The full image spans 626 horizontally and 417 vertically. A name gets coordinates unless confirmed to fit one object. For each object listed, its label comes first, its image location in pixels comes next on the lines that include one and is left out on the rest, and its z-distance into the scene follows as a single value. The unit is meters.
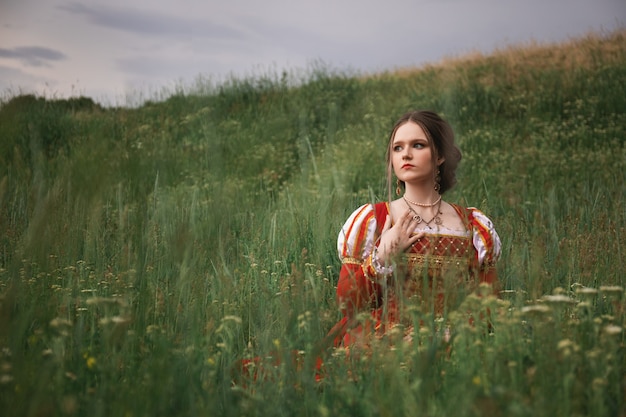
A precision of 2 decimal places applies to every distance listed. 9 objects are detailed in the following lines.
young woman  3.17
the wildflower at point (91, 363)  2.07
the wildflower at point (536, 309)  2.08
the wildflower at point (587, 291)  2.11
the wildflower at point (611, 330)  1.93
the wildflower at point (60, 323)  2.04
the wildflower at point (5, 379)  1.81
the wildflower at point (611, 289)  2.13
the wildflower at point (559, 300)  2.08
